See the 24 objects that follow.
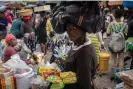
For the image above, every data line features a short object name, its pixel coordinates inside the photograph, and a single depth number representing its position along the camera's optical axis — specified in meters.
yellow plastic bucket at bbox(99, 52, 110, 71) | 6.08
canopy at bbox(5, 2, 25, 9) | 12.99
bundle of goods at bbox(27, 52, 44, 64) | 4.61
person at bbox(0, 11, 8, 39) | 8.44
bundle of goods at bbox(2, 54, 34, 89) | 3.45
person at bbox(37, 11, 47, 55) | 7.29
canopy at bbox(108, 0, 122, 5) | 9.36
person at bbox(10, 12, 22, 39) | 6.39
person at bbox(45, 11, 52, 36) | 6.73
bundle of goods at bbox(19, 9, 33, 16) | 6.45
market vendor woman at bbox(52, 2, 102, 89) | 2.24
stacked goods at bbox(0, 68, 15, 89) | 3.31
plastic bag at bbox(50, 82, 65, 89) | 2.42
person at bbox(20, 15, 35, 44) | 6.39
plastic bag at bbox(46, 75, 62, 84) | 2.48
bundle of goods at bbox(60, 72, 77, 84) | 2.38
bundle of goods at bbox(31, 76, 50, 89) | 2.77
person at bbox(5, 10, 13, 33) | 10.15
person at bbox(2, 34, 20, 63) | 4.78
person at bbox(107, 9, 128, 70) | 5.57
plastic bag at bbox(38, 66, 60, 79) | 2.72
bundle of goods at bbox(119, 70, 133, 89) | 2.19
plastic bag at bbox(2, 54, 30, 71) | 3.63
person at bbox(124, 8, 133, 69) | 5.11
